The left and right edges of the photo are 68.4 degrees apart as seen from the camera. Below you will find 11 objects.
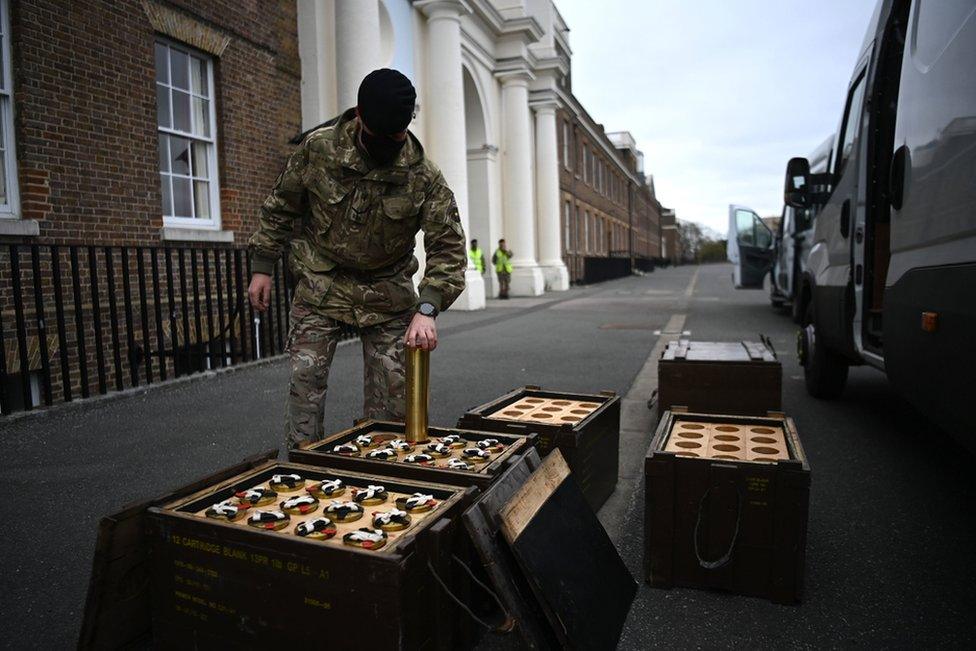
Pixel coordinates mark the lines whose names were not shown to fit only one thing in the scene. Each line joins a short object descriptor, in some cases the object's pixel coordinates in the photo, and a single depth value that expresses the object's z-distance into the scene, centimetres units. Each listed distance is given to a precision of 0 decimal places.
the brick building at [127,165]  707
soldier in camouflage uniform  316
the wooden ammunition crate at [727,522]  256
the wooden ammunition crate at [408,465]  232
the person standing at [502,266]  2073
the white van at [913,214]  268
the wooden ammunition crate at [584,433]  314
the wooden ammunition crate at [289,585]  176
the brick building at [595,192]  3259
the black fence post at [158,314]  703
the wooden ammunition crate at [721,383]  475
